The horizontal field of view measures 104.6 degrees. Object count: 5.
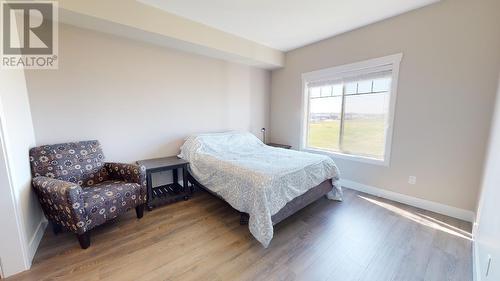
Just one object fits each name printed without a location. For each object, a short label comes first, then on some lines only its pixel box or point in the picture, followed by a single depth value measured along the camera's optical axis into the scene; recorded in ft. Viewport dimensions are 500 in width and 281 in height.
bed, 6.14
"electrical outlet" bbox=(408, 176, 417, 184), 8.68
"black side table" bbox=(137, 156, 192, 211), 8.29
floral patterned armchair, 5.61
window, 9.32
